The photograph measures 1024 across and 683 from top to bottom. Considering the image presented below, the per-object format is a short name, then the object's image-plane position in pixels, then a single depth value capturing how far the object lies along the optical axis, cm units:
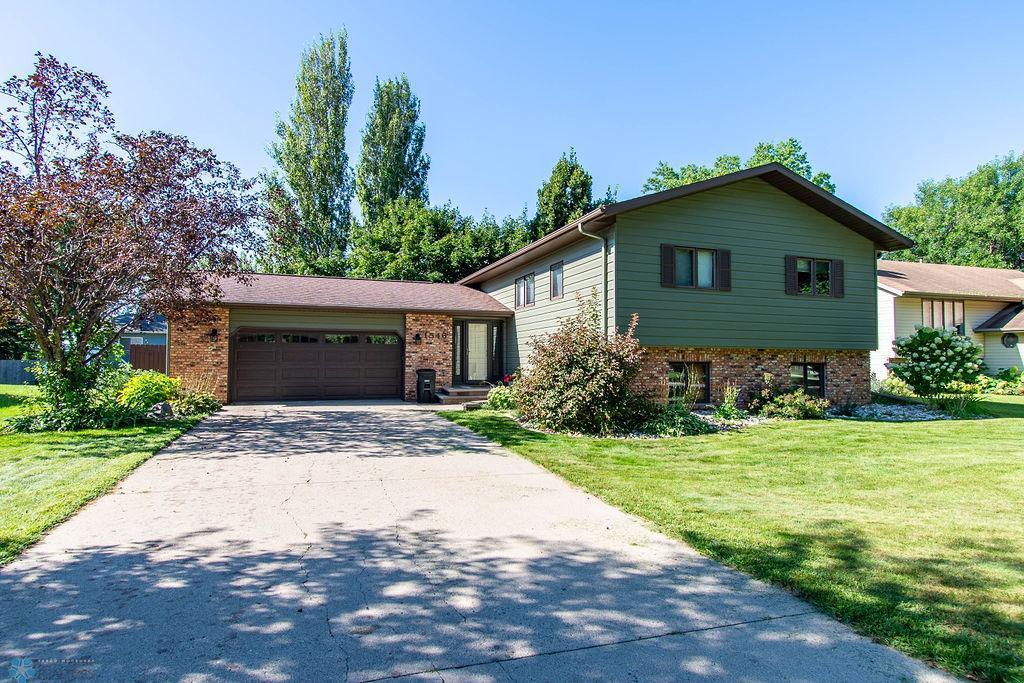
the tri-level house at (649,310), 1278
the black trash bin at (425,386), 1619
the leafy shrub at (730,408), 1216
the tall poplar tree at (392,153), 3272
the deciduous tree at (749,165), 3212
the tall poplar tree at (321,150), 3209
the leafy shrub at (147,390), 1079
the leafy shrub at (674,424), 1041
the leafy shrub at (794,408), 1286
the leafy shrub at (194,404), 1245
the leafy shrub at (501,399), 1364
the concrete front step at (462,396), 1602
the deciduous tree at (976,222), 3491
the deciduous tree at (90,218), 921
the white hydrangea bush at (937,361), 1403
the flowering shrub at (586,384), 1027
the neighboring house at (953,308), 2108
